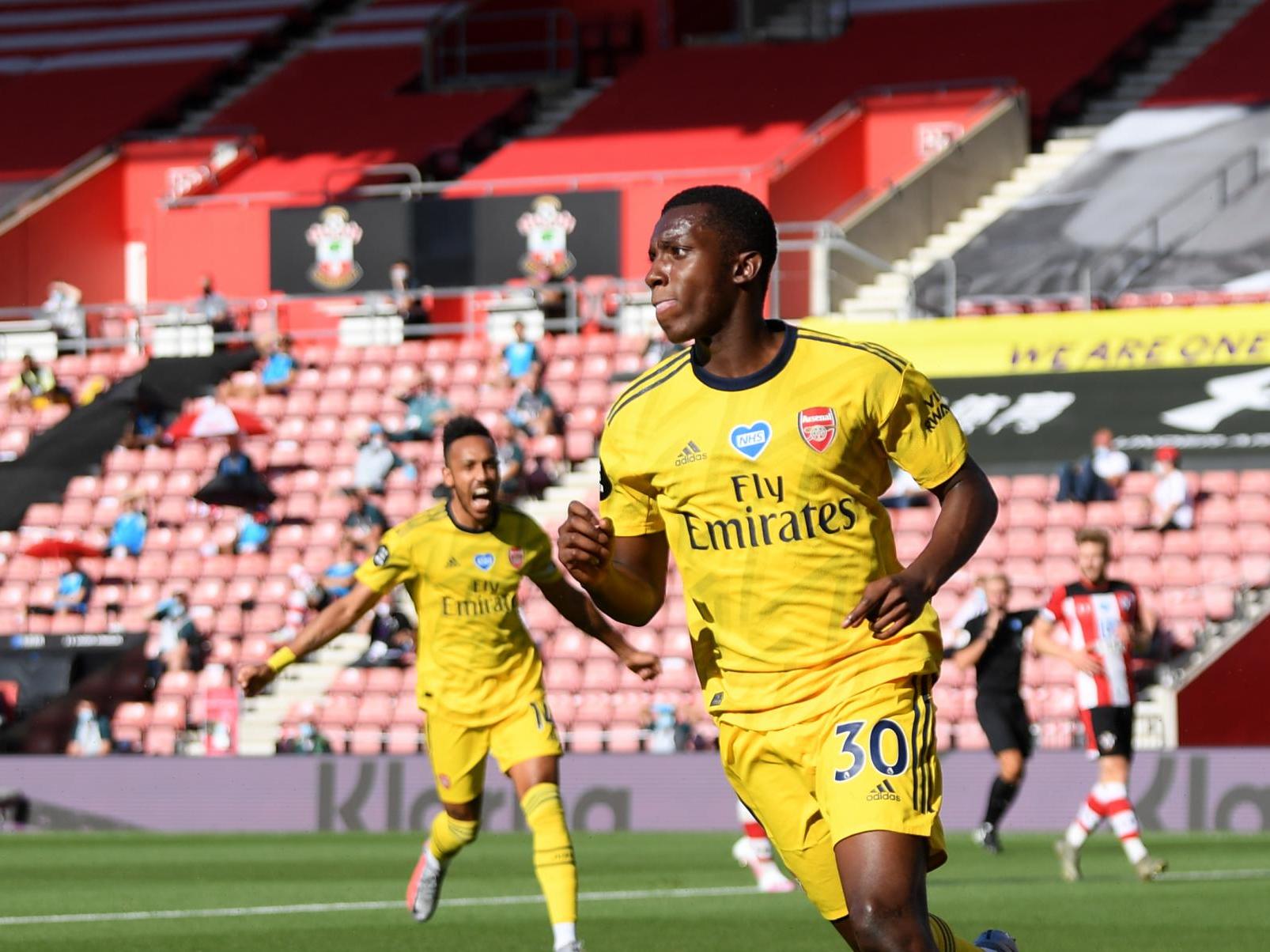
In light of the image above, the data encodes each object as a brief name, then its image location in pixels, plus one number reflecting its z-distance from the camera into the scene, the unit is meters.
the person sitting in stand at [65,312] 33.47
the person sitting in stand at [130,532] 28.27
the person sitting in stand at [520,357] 28.72
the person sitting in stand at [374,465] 27.88
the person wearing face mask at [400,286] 31.88
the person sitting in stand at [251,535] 27.91
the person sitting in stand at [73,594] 27.50
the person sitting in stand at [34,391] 31.77
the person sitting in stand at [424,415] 28.27
